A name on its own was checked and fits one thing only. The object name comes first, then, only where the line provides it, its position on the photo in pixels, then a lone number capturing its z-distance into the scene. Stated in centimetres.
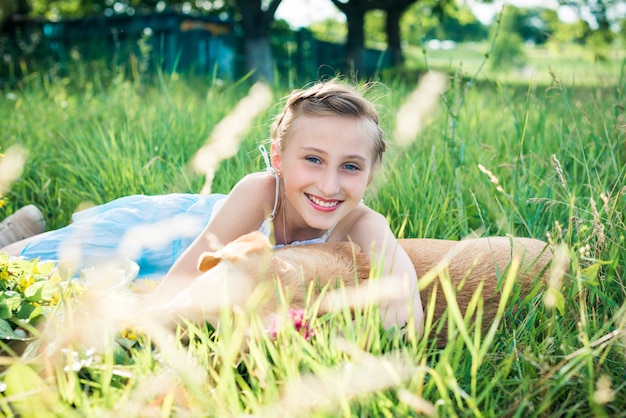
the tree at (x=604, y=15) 1497
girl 218
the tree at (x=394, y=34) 1792
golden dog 146
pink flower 145
